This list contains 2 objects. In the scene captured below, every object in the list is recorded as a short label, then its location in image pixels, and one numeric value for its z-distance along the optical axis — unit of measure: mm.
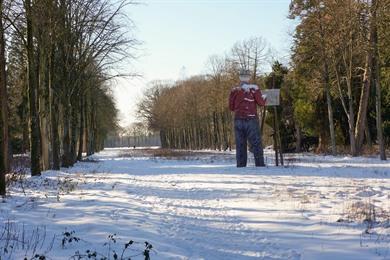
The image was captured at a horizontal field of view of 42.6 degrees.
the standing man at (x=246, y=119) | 18875
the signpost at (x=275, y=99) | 18828
